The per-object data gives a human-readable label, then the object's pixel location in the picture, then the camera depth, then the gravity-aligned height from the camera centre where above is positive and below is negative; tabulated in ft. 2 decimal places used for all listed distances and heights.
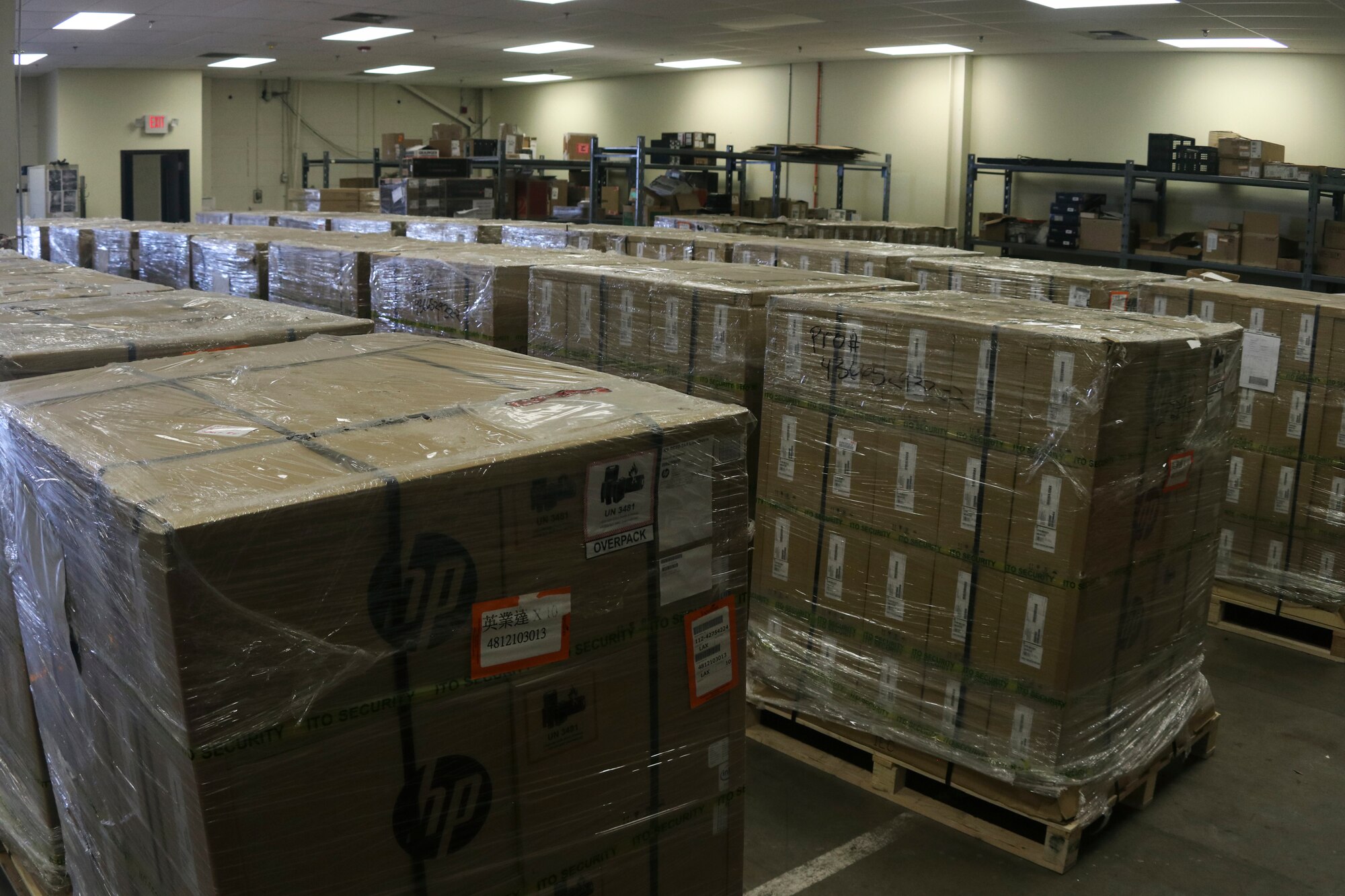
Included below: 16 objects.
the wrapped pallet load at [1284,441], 14.35 -2.27
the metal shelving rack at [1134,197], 29.37 +2.15
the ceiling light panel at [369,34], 40.68 +7.45
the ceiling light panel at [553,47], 43.97 +7.78
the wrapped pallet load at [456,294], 13.42 -0.70
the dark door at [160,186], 51.88 +1.93
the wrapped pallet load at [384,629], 4.38 -1.73
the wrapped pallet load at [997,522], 9.33 -2.40
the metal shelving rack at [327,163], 48.26 +3.11
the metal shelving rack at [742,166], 35.76 +3.02
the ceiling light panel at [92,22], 35.60 +6.63
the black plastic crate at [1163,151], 32.22 +3.26
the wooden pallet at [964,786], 9.78 -5.12
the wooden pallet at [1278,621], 14.92 -5.01
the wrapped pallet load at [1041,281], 15.92 -0.32
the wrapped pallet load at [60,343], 6.46 -0.85
